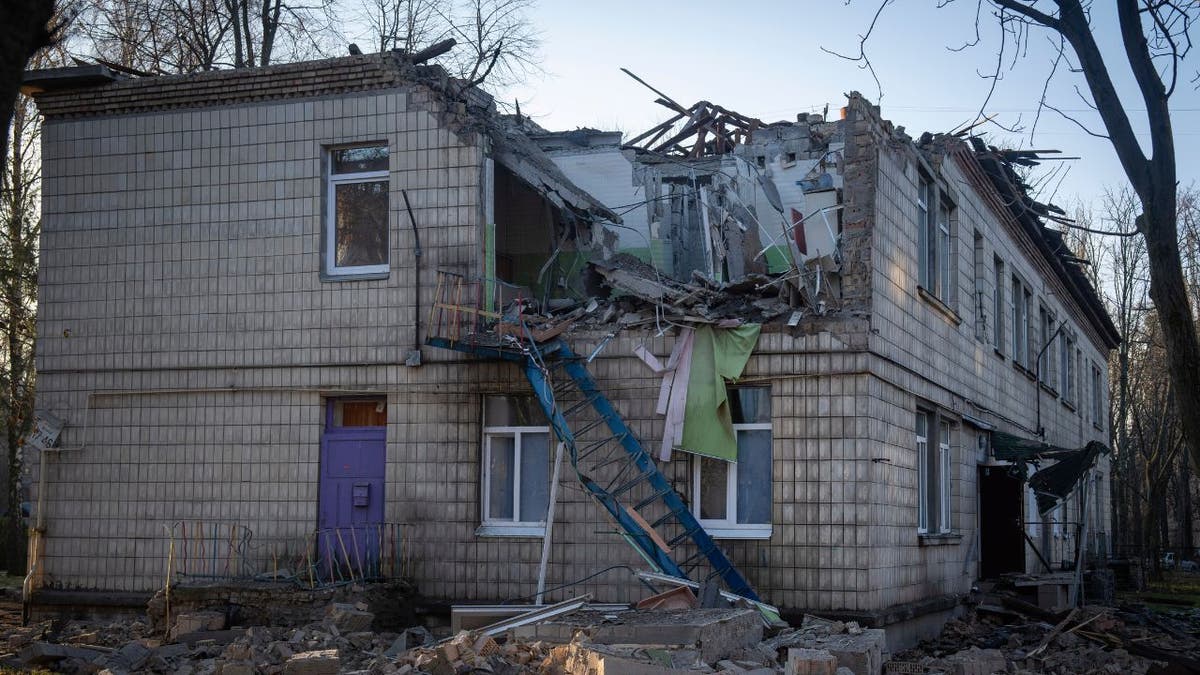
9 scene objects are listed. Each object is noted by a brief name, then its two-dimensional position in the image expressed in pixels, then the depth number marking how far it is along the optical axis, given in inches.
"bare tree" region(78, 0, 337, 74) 1021.2
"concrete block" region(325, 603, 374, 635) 508.7
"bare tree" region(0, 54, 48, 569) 977.5
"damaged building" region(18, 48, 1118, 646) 542.3
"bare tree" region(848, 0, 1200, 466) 360.2
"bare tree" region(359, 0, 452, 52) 1121.4
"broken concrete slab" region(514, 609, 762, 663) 418.0
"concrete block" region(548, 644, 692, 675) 372.5
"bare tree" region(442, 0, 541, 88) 1097.5
